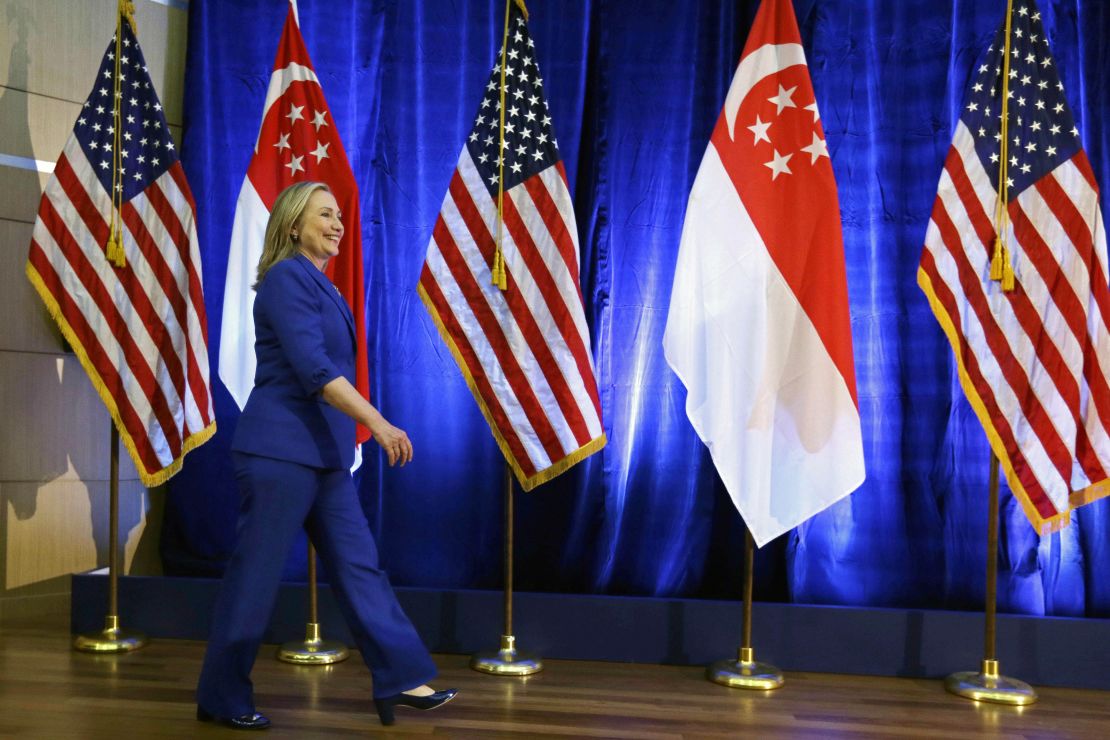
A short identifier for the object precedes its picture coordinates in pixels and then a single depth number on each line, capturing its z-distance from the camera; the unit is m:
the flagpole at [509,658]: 3.47
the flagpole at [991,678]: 3.28
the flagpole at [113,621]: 3.61
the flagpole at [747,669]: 3.37
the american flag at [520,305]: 3.47
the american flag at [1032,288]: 3.25
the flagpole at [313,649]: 3.56
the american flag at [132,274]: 3.67
